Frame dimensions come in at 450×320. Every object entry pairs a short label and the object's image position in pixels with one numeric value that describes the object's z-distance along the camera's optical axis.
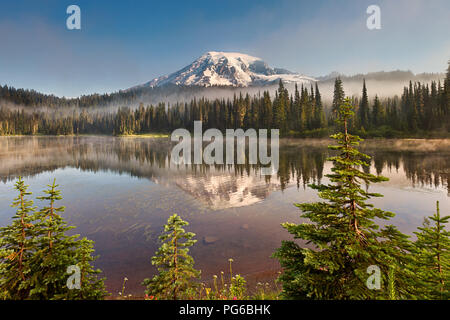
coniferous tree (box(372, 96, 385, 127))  96.41
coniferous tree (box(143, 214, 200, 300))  6.14
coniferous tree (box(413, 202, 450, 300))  4.25
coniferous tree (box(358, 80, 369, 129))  99.49
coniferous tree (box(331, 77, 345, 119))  106.54
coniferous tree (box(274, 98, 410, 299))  4.30
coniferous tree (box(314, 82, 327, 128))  102.56
